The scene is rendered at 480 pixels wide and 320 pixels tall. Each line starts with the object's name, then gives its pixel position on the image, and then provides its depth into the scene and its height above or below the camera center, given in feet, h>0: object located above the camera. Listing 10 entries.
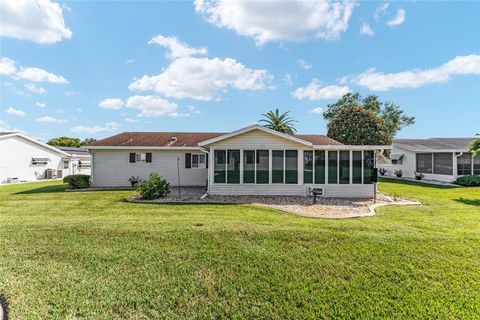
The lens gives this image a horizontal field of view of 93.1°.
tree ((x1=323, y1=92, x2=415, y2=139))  142.51 +35.81
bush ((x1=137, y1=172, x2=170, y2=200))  37.47 -3.94
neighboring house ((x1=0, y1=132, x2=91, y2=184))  68.54 +1.61
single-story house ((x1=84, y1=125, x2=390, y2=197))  42.09 -0.19
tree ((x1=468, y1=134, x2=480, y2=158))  42.87 +3.84
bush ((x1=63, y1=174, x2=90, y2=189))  51.39 -3.77
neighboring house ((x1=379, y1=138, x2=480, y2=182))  66.03 +2.18
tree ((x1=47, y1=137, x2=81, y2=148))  155.90 +16.23
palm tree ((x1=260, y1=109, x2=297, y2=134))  110.93 +21.84
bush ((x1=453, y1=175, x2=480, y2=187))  60.29 -4.17
